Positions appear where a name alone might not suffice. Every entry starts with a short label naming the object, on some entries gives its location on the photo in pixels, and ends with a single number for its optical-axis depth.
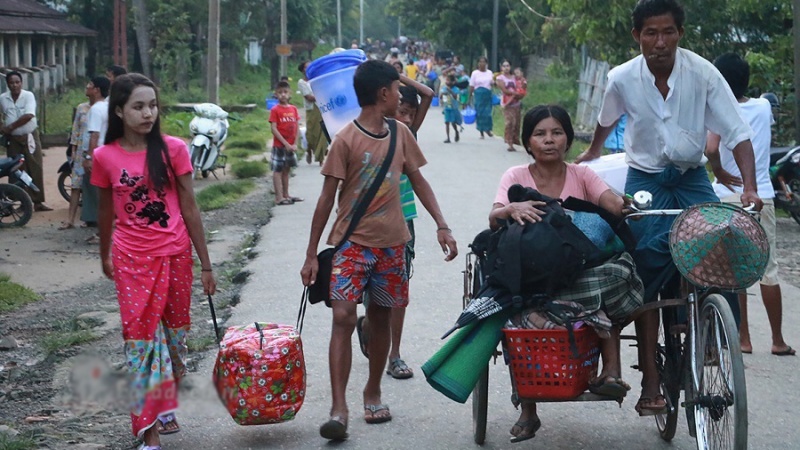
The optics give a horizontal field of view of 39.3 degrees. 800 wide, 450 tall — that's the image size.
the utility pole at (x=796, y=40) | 12.64
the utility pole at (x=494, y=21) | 39.88
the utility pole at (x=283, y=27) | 40.50
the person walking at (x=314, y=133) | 17.32
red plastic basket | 4.54
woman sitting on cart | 4.99
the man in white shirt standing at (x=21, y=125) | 14.02
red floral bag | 5.04
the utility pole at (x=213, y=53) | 22.48
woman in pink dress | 5.09
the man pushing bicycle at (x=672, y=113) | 5.10
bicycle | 4.27
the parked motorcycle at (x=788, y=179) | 12.22
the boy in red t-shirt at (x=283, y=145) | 14.39
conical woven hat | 4.37
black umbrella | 4.61
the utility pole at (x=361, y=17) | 97.19
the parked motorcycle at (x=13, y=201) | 13.09
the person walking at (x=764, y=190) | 6.84
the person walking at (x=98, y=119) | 11.20
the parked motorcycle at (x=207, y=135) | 17.28
